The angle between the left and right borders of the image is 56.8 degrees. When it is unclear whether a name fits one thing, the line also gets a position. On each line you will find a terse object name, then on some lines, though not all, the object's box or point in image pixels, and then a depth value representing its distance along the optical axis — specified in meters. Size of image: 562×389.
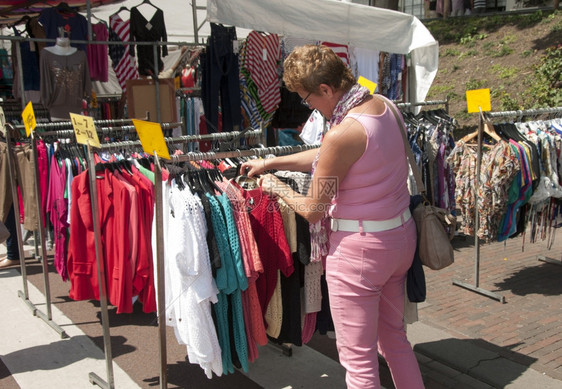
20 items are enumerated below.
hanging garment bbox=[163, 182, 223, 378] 2.72
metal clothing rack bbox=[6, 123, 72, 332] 4.23
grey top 6.77
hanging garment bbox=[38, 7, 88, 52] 7.29
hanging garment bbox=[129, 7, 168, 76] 7.66
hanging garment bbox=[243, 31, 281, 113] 6.95
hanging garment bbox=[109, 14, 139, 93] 7.75
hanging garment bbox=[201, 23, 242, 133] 6.84
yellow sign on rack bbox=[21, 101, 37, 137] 3.91
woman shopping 2.32
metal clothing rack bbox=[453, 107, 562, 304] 4.73
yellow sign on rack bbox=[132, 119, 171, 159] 2.61
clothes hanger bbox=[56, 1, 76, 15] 7.34
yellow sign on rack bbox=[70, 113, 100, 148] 3.05
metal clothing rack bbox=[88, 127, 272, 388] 2.78
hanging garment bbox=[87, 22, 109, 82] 7.78
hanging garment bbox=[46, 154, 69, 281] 4.32
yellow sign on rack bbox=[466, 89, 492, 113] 4.69
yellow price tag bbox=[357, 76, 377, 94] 4.10
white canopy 6.07
